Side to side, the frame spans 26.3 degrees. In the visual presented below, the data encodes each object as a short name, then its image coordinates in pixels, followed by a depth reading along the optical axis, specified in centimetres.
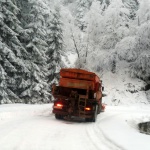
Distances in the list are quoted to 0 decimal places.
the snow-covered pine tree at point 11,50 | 2553
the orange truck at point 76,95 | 1681
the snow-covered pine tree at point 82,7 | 6121
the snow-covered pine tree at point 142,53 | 3622
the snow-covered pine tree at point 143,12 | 3841
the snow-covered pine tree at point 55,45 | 3353
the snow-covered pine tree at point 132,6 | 4331
